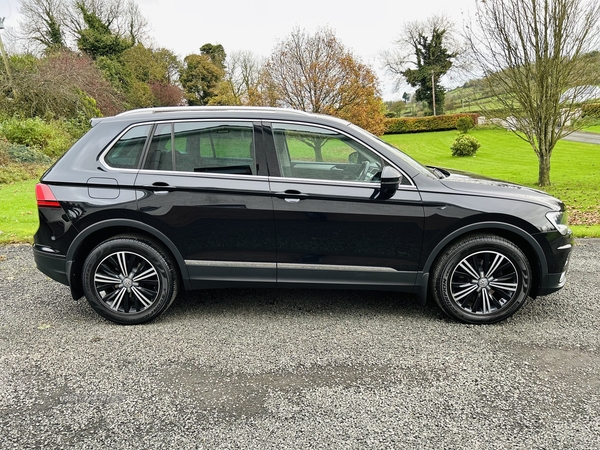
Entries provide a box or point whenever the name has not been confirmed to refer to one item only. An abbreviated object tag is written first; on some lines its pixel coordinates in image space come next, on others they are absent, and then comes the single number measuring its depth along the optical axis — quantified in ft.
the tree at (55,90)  57.98
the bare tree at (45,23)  104.17
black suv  11.32
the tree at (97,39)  115.55
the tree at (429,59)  151.84
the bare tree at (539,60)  35.01
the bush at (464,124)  109.09
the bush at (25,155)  46.55
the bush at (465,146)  76.54
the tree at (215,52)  155.02
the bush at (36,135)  50.60
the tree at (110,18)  115.65
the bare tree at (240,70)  138.82
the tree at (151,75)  115.86
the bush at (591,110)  37.97
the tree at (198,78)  144.05
